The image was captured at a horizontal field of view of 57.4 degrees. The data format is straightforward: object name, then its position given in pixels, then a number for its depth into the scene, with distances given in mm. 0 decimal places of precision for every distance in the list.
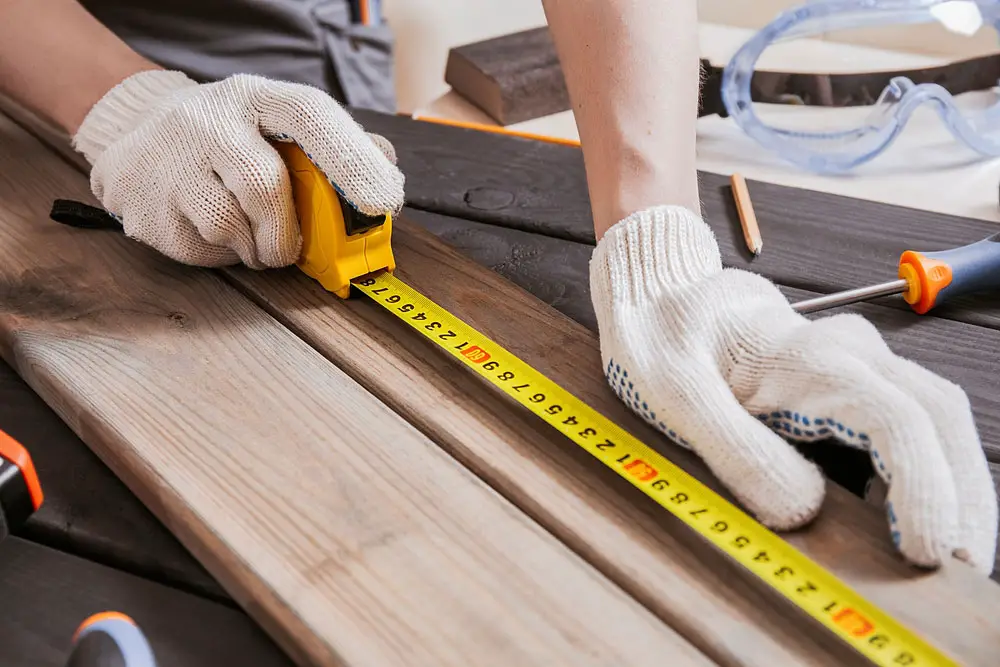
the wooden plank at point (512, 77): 1644
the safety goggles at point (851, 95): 1481
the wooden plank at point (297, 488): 667
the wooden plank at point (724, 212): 1159
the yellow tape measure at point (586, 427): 651
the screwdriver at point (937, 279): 1043
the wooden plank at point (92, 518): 762
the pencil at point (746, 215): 1194
